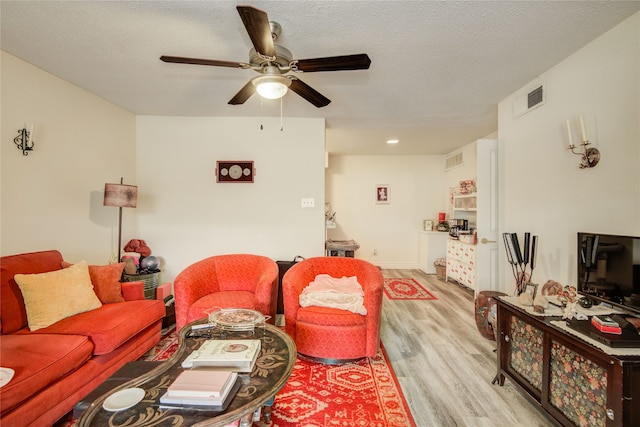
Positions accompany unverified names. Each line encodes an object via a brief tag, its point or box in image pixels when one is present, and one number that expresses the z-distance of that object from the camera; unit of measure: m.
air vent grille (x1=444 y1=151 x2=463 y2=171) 5.07
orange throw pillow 2.20
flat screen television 1.40
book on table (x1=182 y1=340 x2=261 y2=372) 1.30
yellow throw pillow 1.77
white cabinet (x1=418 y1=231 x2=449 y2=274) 5.27
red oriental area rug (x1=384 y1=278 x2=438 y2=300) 3.92
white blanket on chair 2.23
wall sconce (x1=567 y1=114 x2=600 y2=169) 1.83
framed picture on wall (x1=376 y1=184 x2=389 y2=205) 5.76
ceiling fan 1.39
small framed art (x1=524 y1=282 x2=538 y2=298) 2.10
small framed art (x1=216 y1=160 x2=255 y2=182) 3.45
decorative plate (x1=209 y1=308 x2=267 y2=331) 1.70
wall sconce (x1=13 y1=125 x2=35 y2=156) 2.13
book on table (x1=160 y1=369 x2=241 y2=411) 1.05
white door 2.92
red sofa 1.33
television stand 1.17
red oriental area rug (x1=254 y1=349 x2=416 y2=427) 1.61
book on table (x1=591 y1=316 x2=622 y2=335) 1.32
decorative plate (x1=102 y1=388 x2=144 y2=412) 1.03
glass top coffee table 0.98
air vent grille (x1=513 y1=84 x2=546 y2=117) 2.31
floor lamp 2.63
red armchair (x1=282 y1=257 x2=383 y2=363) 2.15
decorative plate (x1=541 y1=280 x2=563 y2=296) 1.96
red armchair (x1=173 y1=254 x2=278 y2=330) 2.29
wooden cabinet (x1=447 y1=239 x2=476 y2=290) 4.02
